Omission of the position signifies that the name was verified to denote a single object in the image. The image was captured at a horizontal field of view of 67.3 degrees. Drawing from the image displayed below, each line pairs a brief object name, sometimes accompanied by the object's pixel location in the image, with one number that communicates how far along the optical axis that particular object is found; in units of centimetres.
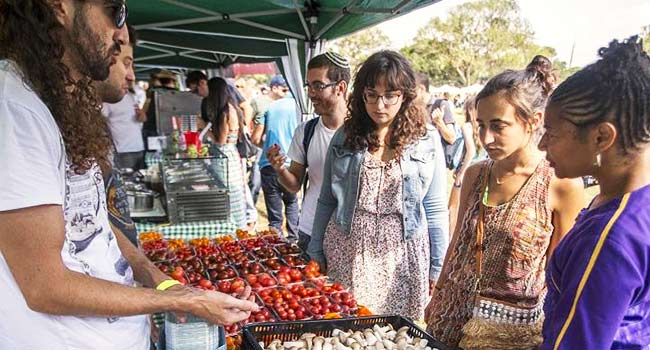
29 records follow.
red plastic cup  489
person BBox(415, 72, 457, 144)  609
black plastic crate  178
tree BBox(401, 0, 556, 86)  4083
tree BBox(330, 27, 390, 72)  4469
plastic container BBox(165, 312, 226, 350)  141
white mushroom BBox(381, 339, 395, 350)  179
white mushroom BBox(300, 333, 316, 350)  180
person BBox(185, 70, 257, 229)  631
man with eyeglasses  310
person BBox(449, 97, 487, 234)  591
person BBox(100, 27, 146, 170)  563
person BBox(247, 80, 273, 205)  746
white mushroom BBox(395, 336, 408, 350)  176
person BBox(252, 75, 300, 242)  603
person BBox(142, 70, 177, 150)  682
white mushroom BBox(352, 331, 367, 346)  182
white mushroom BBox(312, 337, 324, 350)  177
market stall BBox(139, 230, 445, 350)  178
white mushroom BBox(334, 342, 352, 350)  177
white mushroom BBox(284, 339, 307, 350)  177
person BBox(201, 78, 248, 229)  568
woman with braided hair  117
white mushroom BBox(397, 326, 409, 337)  185
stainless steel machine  392
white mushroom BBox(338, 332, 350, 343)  183
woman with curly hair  260
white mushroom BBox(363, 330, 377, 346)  182
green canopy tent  425
